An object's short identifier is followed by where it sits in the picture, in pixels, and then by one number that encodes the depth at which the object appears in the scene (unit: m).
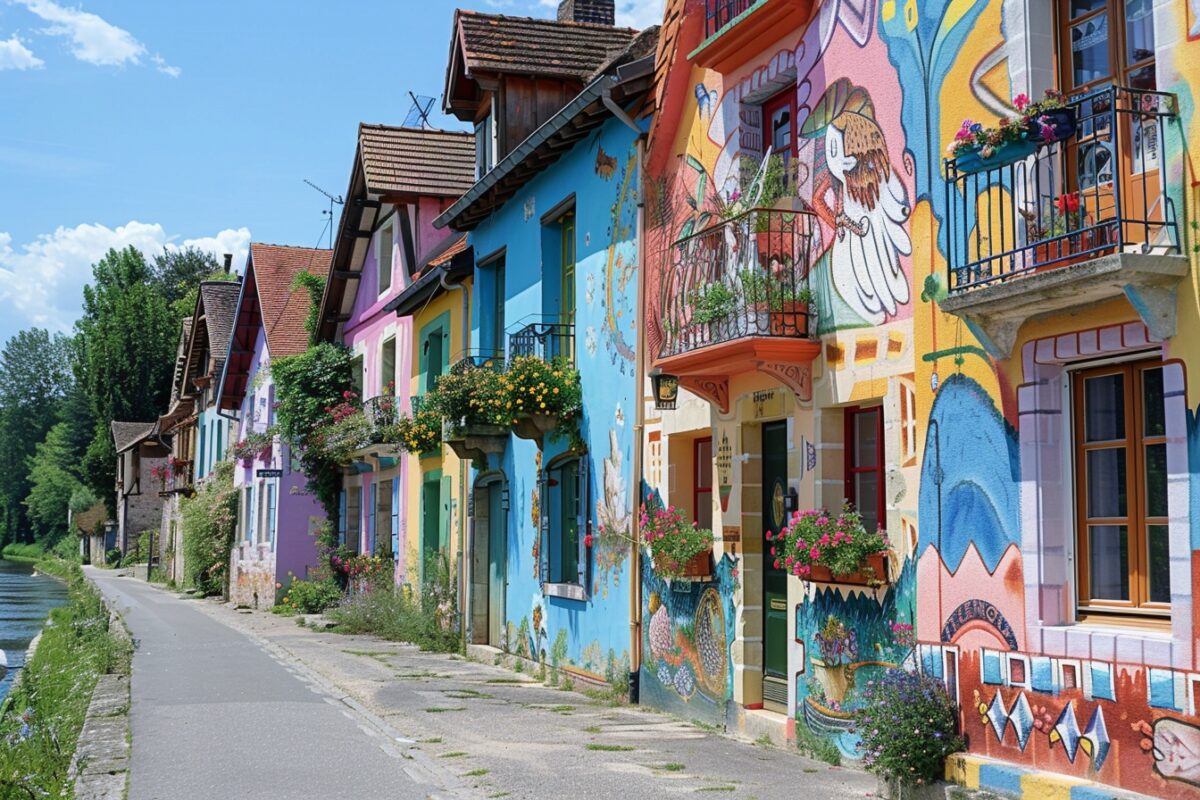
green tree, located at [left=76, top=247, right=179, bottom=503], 67.12
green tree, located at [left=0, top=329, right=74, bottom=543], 100.06
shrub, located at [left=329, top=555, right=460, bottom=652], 19.44
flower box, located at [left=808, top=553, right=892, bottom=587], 8.98
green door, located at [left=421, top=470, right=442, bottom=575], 21.09
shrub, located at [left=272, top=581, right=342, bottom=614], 26.88
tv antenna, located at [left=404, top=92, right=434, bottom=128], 25.84
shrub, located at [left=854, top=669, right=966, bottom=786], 8.02
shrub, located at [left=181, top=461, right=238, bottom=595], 36.84
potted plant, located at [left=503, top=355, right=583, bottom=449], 14.97
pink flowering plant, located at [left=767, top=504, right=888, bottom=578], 9.01
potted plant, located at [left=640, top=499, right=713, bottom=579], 11.63
